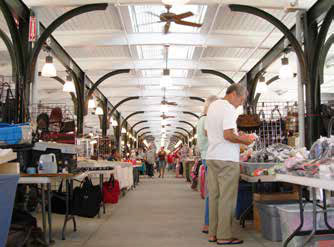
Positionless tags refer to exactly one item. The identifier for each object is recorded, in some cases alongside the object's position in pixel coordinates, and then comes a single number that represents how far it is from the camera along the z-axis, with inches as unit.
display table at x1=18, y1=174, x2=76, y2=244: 149.9
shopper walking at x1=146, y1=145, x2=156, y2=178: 708.9
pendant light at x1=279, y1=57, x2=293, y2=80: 323.6
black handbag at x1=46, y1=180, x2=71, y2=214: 224.7
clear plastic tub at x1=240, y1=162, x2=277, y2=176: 185.3
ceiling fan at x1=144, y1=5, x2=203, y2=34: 269.7
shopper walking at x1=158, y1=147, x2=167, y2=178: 738.8
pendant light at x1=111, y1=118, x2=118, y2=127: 750.5
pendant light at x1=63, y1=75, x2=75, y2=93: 382.0
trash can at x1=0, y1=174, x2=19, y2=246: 80.6
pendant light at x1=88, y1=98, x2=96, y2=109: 505.1
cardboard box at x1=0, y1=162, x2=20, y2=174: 108.1
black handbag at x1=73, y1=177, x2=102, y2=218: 224.0
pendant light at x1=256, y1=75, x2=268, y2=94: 423.8
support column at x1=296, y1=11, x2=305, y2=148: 280.4
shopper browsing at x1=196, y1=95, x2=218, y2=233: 191.4
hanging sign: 270.1
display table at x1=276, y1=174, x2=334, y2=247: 102.0
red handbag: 309.9
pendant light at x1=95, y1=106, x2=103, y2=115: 585.9
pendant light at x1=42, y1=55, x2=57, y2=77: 298.7
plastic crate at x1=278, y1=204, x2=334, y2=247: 147.8
